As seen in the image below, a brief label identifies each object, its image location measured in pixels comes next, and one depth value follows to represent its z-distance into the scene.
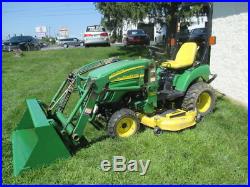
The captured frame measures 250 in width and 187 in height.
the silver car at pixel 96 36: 15.12
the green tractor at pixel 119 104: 2.98
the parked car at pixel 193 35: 12.26
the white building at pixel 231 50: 4.72
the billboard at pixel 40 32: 39.17
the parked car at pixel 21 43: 15.44
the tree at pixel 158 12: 8.93
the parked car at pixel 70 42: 23.68
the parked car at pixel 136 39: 15.79
